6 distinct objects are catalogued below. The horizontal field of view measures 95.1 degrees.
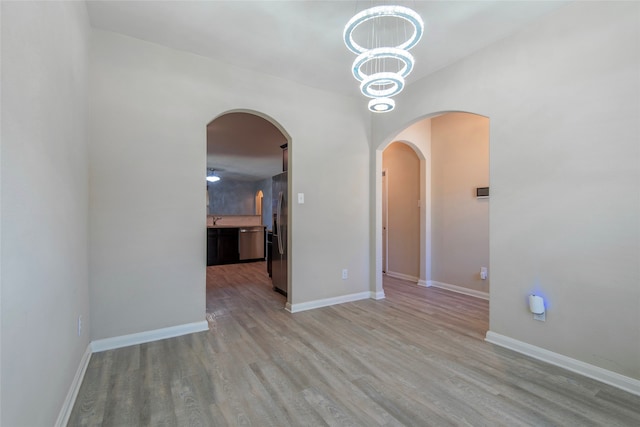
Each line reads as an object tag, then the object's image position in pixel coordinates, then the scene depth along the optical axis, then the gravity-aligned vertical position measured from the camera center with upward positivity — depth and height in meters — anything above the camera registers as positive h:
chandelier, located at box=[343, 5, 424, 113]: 1.65 +1.11
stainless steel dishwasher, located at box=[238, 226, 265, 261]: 7.55 -0.75
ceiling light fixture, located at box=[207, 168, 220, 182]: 9.02 +1.34
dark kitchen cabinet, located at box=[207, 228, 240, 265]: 7.17 -0.80
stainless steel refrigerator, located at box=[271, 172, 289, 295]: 4.08 -0.28
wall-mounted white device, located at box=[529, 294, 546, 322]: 2.43 -0.79
